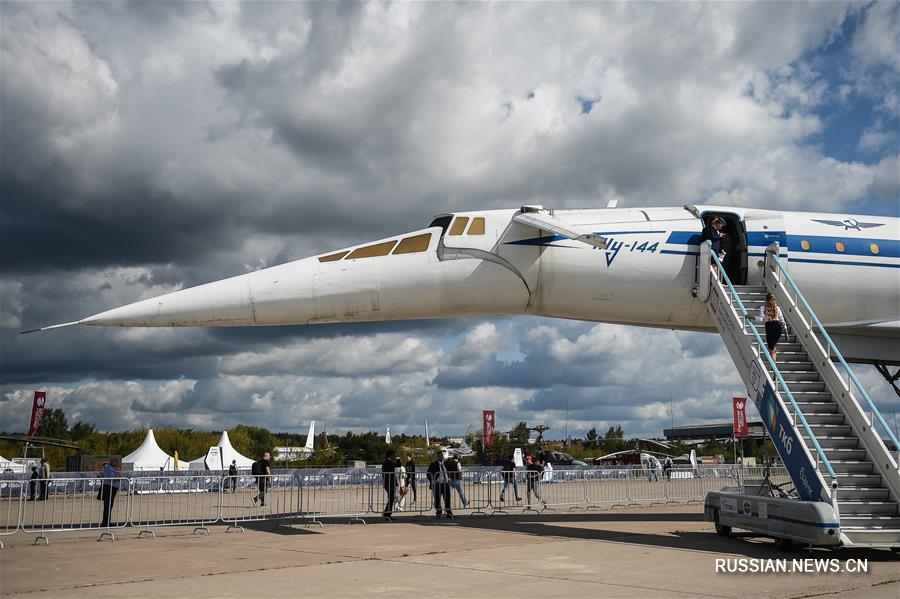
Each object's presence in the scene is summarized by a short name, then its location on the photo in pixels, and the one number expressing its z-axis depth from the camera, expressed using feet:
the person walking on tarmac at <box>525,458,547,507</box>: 58.51
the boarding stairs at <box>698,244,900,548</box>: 28.84
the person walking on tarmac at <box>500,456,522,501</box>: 57.67
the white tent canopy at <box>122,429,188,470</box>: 111.04
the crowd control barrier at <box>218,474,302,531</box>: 48.19
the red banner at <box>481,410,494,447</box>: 123.95
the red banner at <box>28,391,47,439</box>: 99.91
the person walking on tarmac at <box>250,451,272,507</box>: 50.00
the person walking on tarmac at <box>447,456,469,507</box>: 51.28
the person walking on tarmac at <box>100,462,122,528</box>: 43.01
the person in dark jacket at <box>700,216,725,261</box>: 41.16
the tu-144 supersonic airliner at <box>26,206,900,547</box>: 37.45
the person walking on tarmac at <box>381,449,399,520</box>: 47.36
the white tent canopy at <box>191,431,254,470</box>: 119.34
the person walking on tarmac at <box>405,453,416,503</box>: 52.20
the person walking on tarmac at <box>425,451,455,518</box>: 49.29
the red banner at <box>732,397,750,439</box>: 90.48
